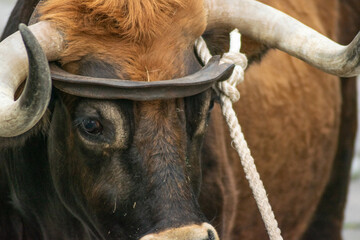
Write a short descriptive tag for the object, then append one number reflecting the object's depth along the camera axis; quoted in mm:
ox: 6223
